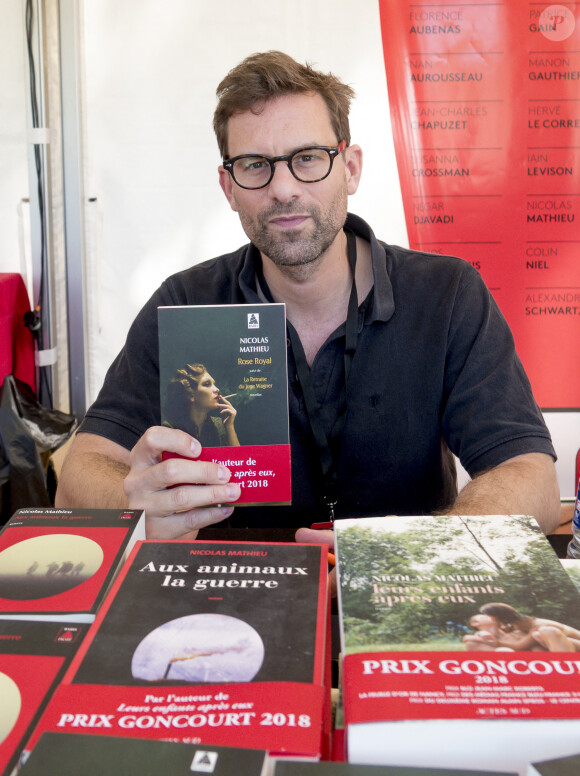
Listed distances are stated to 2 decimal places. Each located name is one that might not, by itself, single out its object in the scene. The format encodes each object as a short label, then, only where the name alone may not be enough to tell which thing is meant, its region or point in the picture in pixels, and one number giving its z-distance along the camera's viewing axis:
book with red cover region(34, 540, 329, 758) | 0.48
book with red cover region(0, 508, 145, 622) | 0.65
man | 1.56
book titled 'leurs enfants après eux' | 0.46
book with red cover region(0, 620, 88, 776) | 0.49
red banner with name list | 2.70
